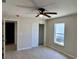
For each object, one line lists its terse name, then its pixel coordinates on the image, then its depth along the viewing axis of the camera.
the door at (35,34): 4.09
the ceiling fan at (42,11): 2.16
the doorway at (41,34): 4.75
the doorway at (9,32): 5.69
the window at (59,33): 3.45
